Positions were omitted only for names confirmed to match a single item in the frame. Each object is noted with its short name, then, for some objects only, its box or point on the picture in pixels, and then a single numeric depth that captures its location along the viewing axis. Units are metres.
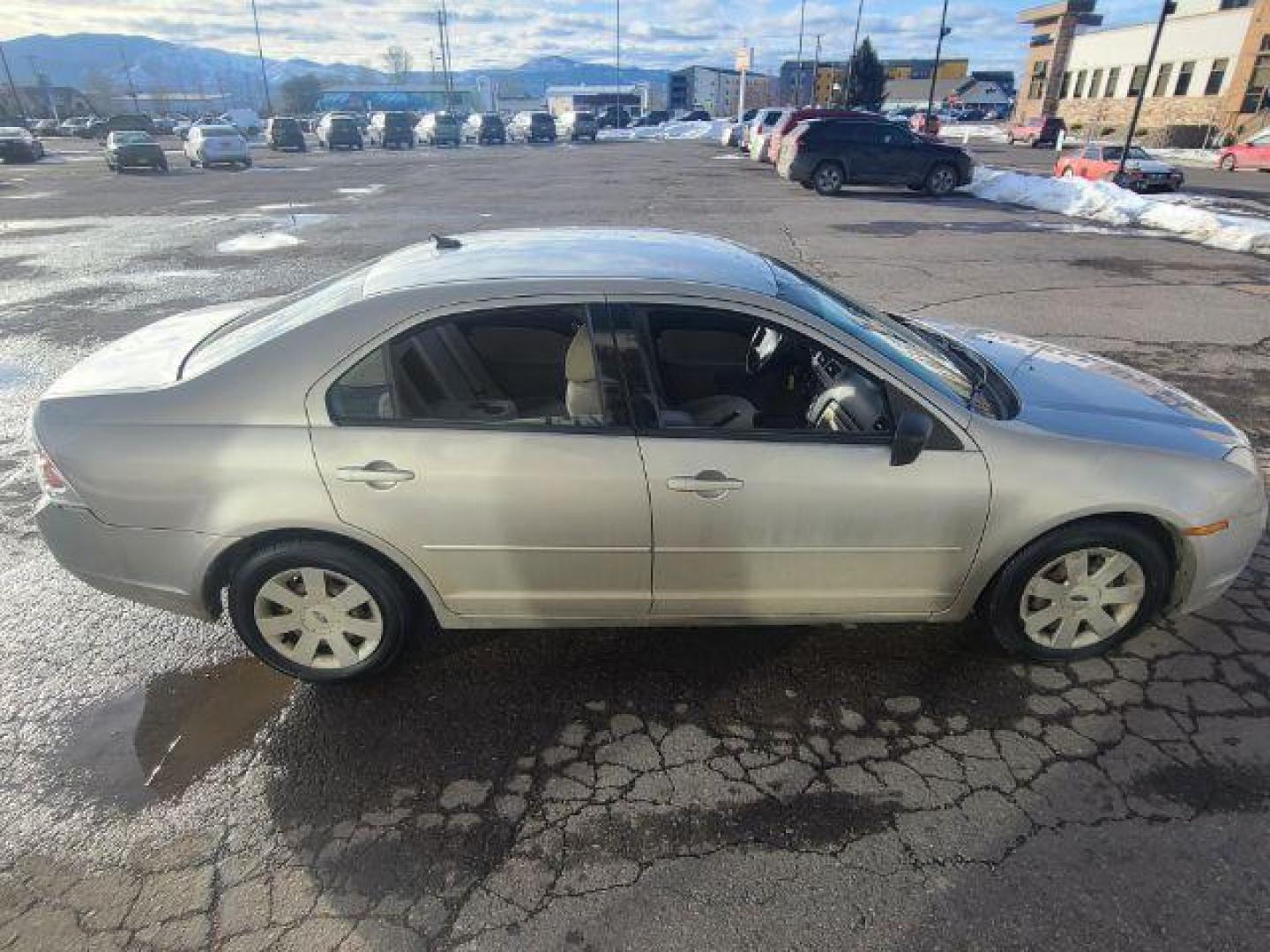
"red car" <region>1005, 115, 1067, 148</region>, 40.91
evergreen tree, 65.94
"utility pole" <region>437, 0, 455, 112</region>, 82.56
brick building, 37.88
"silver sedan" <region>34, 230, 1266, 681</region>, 2.67
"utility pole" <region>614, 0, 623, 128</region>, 69.94
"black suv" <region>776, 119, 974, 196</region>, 18.47
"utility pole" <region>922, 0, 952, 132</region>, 33.88
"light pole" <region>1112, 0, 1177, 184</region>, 17.33
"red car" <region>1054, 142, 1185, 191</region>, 19.22
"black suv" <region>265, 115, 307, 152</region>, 39.28
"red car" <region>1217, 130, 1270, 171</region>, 25.92
